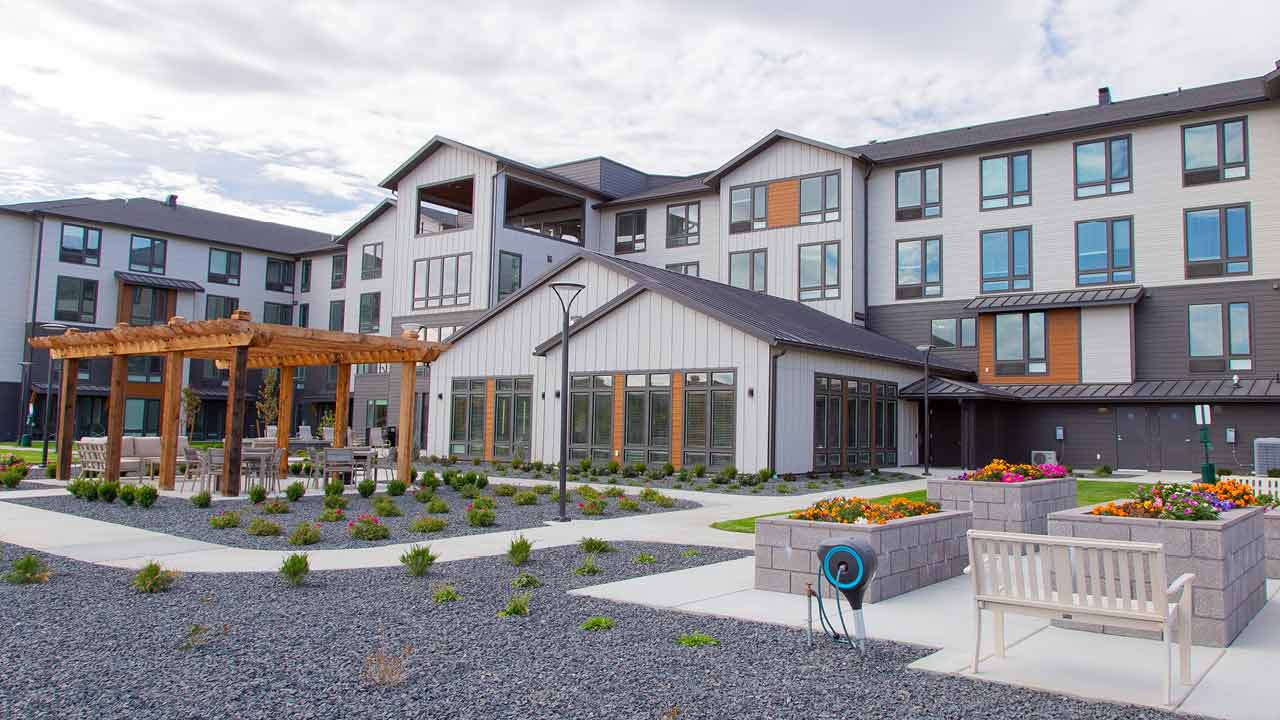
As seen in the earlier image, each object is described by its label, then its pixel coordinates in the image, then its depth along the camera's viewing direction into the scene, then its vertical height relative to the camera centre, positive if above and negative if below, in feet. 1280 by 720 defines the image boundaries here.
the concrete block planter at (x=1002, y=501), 36.35 -2.79
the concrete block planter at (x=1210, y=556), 20.83 -2.81
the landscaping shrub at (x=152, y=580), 26.11 -4.73
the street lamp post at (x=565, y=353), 47.47 +3.72
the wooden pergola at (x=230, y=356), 53.42 +4.21
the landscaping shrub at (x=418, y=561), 29.35 -4.53
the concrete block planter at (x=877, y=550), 25.91 -3.64
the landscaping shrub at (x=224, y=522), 40.06 -4.62
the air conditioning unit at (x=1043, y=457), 94.07 -2.39
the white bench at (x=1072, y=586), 17.20 -3.02
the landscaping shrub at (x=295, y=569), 27.35 -4.51
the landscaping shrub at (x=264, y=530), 38.06 -4.68
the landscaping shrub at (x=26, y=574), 27.22 -4.83
